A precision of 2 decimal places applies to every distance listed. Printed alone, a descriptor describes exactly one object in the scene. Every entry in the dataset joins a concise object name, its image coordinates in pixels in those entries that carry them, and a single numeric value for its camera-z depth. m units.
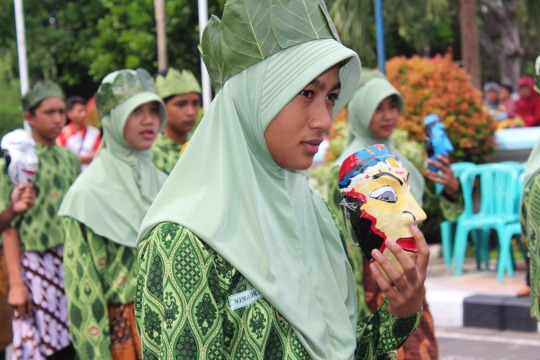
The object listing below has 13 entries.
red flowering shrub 9.06
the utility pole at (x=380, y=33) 9.62
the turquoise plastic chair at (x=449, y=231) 8.22
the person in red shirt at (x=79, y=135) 8.94
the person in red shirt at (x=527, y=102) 11.16
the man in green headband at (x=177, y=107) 4.94
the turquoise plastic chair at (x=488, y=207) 7.74
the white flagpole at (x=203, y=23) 9.59
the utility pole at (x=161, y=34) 14.45
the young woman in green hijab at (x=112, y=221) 3.35
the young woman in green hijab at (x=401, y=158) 3.89
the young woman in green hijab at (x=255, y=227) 1.76
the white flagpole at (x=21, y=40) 10.87
